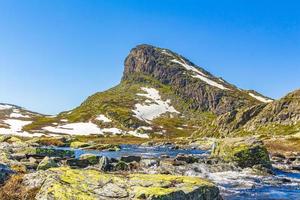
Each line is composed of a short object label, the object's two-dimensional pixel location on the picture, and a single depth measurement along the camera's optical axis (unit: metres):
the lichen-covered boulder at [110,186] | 16.58
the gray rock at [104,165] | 44.11
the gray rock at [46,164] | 37.12
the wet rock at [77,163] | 49.61
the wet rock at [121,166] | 45.79
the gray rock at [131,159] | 58.32
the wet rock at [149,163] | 52.88
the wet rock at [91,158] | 51.72
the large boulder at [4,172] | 19.19
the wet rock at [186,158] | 60.59
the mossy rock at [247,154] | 55.84
